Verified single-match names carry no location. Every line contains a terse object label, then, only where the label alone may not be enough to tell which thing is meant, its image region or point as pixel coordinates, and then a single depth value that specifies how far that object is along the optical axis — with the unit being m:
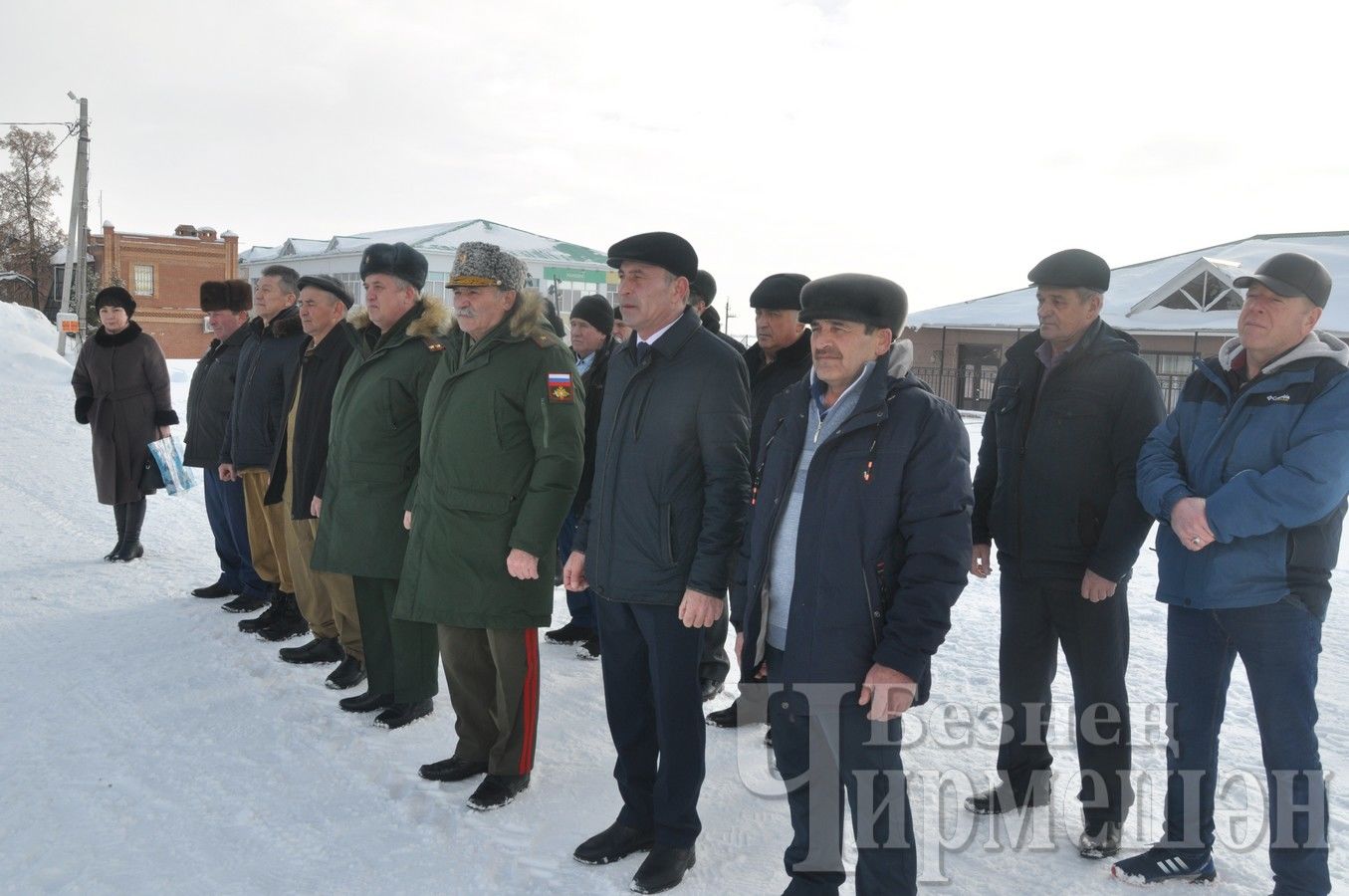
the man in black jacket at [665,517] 3.13
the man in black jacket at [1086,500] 3.37
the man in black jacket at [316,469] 4.88
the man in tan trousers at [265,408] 5.78
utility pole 22.81
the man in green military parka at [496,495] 3.69
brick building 46.91
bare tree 43.56
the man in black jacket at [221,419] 6.34
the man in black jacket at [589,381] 5.70
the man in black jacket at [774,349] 4.49
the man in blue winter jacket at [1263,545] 2.89
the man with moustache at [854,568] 2.57
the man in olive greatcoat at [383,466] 4.35
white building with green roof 44.59
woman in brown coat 7.34
